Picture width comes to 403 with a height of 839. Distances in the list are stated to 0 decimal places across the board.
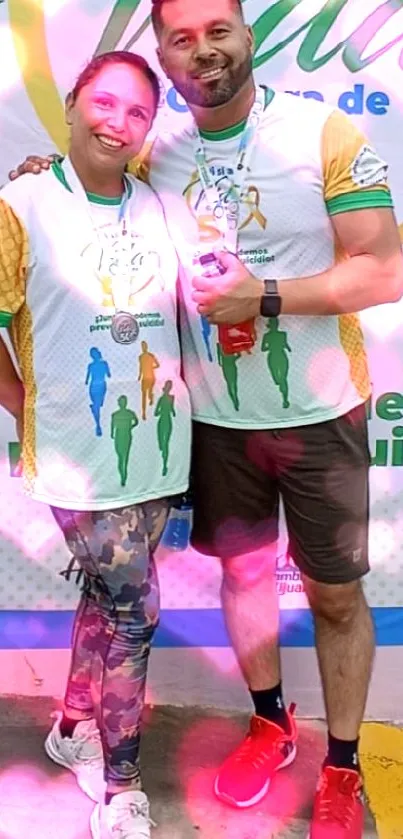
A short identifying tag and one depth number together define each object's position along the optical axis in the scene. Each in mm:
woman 1739
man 1797
